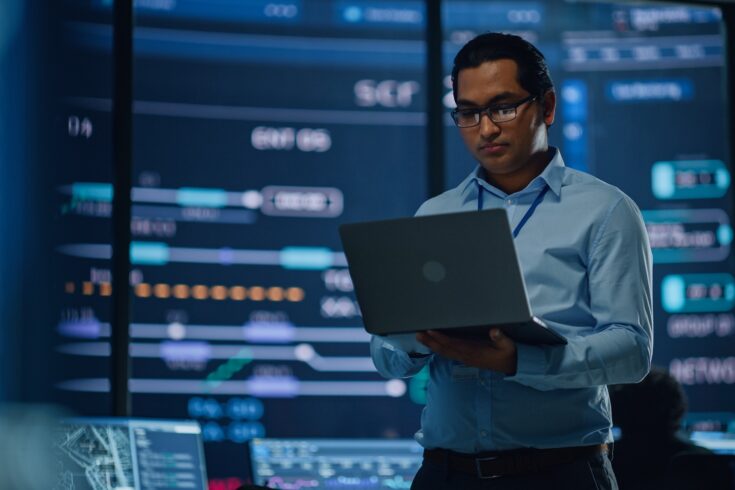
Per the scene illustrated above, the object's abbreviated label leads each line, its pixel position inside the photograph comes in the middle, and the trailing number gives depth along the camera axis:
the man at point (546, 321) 1.79
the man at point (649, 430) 3.26
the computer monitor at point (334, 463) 3.63
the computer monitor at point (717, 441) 3.78
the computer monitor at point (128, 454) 3.26
